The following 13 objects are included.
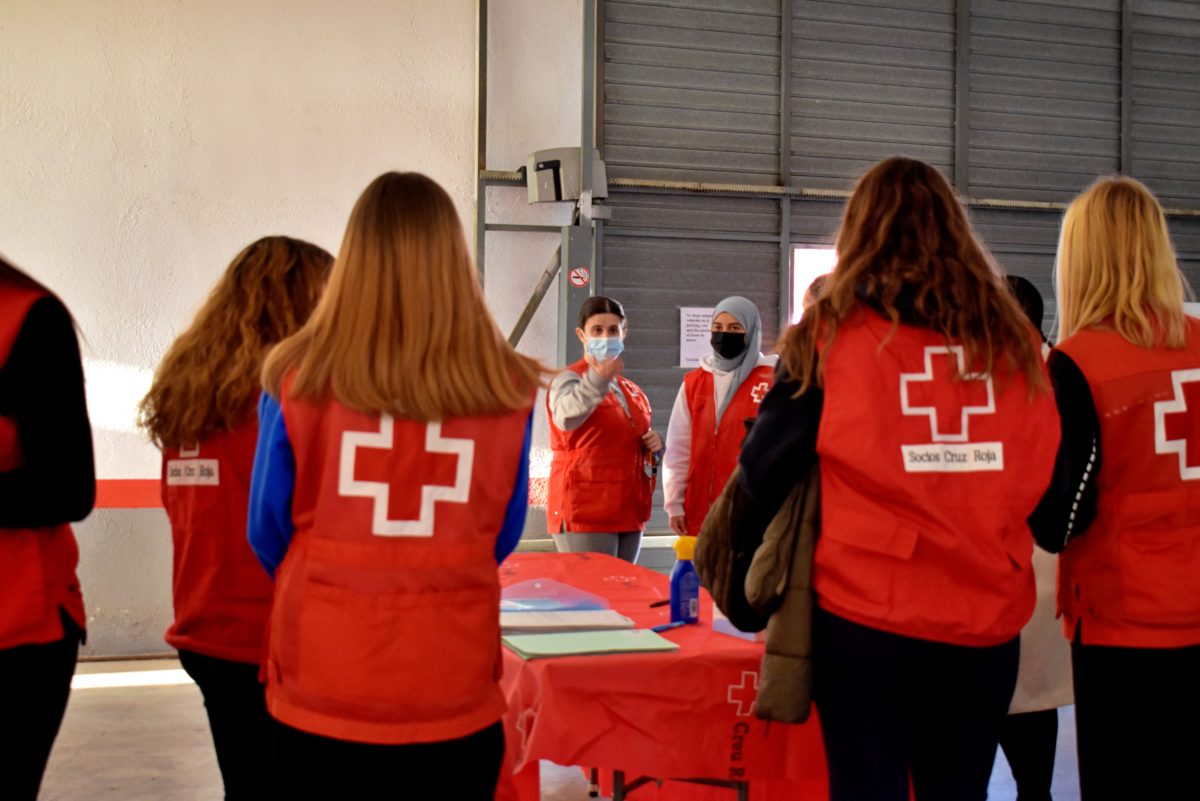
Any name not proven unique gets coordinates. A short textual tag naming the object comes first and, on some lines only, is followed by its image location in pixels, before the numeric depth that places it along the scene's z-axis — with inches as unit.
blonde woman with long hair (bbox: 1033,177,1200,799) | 80.0
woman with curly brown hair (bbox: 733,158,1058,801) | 67.0
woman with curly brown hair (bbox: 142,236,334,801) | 81.8
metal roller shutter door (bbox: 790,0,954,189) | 265.0
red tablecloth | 86.0
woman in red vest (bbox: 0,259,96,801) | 64.4
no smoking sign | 231.5
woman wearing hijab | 161.8
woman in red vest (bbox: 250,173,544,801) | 61.5
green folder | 88.2
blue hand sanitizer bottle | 97.8
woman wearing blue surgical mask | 168.9
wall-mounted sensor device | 232.2
